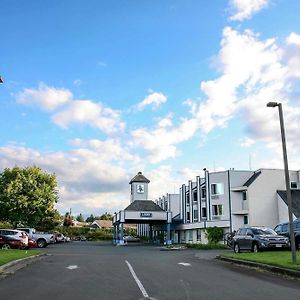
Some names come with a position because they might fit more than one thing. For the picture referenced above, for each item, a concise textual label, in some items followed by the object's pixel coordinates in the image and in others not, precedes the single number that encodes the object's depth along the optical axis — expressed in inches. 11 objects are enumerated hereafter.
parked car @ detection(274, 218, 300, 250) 1026.1
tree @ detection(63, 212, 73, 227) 4833.2
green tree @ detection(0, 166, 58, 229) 2138.3
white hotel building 1958.7
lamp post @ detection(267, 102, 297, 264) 646.5
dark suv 973.8
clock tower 2883.9
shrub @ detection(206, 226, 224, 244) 2006.6
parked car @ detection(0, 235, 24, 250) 1302.9
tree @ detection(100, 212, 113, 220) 6869.6
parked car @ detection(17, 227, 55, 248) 1752.0
